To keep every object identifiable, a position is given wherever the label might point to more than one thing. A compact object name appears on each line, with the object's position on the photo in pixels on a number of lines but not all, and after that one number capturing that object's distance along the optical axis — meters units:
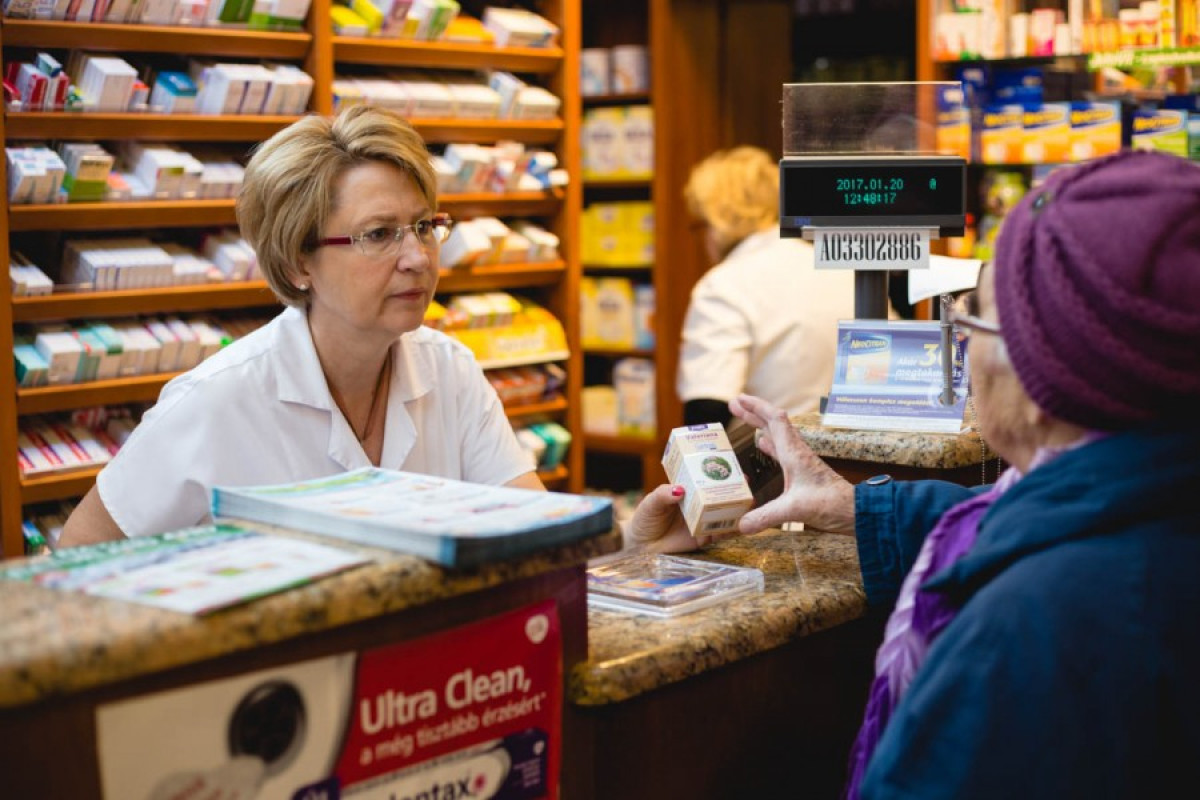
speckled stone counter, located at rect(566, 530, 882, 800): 1.71
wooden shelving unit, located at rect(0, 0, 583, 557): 4.20
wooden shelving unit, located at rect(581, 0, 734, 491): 6.64
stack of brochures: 1.42
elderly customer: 1.27
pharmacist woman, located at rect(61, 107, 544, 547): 2.40
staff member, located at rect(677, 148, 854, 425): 4.54
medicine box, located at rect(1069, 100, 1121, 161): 5.07
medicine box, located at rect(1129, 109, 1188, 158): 4.91
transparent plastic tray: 1.91
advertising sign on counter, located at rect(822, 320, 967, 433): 2.49
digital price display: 2.62
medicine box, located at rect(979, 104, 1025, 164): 5.26
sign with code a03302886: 2.63
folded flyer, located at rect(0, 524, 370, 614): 1.27
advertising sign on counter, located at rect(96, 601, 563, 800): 1.24
